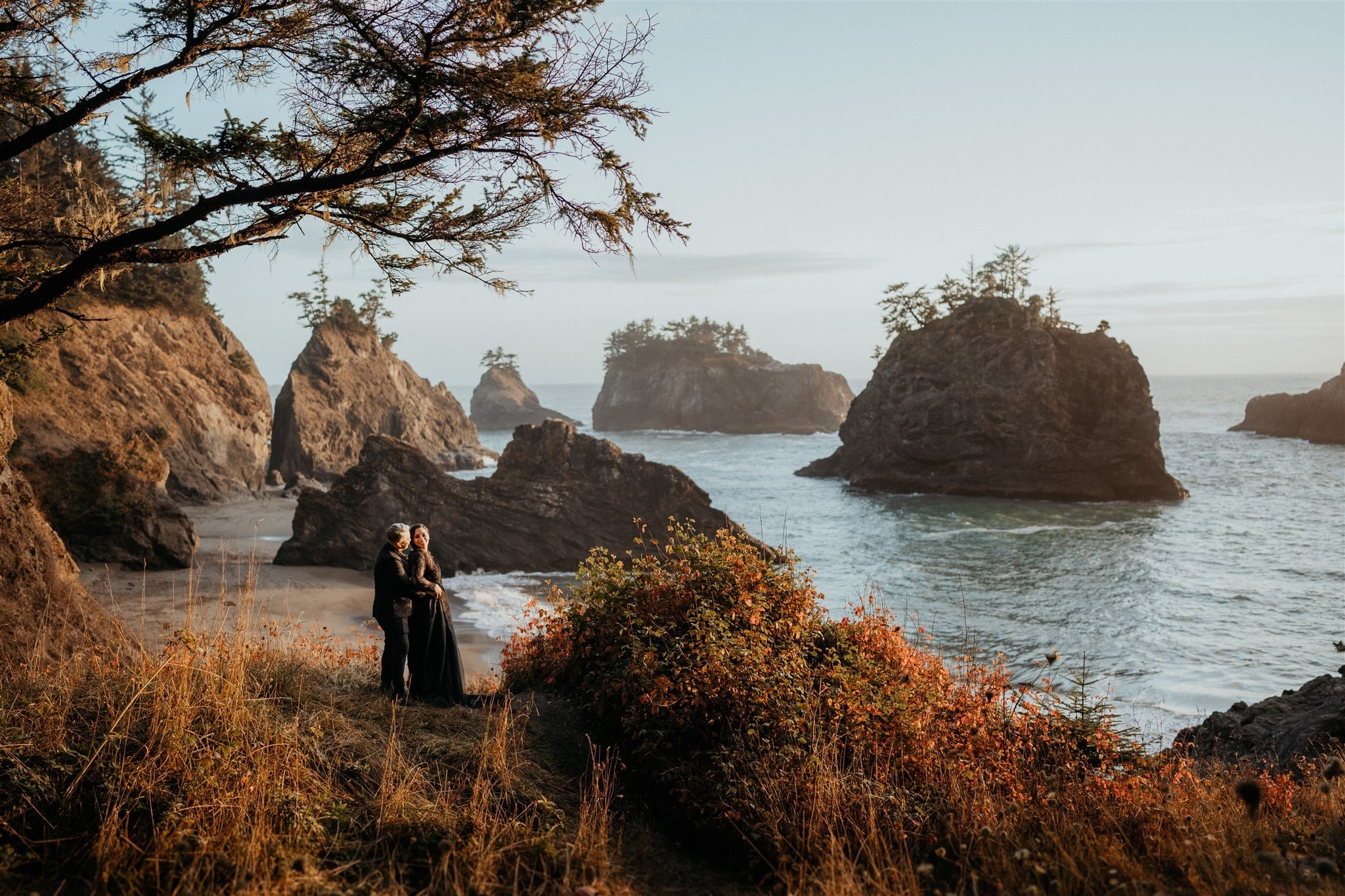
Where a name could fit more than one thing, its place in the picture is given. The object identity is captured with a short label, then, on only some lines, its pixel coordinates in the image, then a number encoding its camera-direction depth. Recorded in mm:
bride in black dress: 7844
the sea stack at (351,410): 45125
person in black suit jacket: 7789
